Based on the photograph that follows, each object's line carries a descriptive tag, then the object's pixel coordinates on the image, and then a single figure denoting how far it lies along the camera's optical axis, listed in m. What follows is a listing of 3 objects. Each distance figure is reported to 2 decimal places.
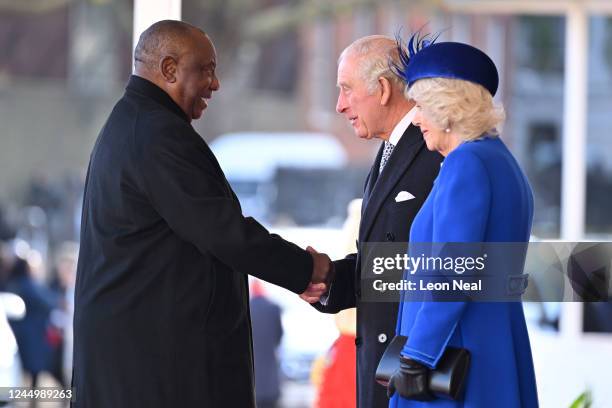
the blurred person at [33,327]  21.97
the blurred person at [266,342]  17.89
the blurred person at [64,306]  23.04
